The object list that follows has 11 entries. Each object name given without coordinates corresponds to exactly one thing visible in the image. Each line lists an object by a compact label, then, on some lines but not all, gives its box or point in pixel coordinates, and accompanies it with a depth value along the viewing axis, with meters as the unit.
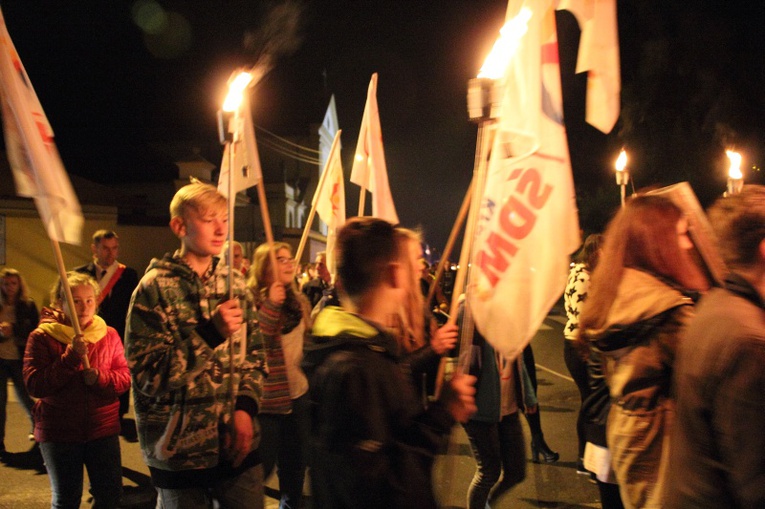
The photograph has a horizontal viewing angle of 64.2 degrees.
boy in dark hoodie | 1.84
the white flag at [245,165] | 4.26
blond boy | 2.58
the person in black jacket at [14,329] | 6.30
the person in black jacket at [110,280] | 6.34
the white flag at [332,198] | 6.04
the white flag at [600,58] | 2.54
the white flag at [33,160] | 2.91
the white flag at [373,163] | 5.33
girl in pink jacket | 3.51
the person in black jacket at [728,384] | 1.79
